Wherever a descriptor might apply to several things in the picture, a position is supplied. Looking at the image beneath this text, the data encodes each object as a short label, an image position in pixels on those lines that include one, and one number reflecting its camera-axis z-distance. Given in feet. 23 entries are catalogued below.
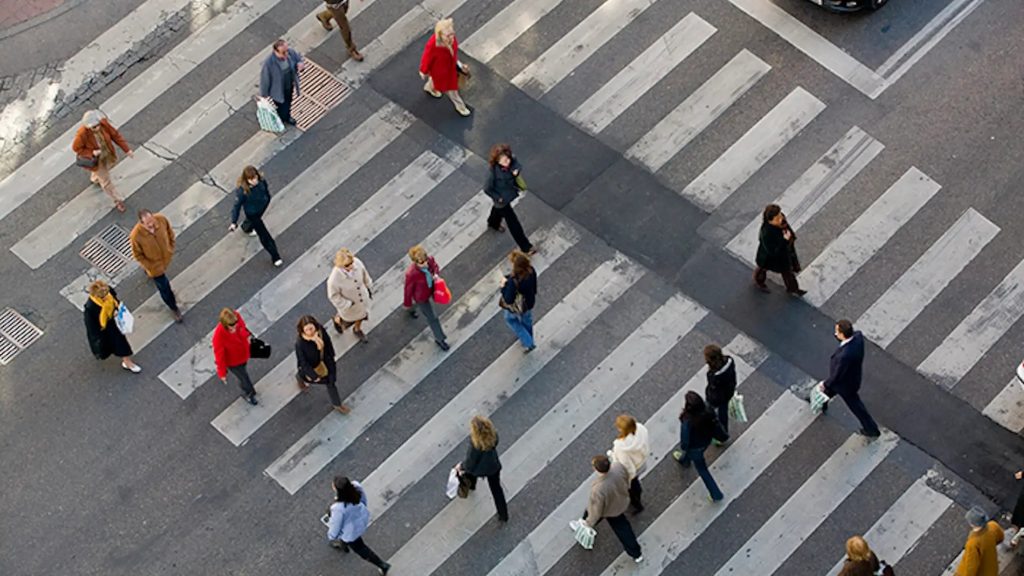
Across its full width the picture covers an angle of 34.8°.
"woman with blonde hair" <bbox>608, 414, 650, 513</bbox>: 54.49
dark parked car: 73.05
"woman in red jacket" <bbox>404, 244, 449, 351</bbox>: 60.08
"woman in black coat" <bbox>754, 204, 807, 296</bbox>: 61.31
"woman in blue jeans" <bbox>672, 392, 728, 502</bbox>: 55.72
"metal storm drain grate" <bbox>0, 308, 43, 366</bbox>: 64.95
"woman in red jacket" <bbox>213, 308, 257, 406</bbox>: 58.54
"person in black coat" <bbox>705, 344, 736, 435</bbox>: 56.39
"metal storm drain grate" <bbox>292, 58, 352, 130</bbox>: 71.36
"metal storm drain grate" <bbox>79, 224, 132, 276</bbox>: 67.10
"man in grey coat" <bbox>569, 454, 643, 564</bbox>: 53.72
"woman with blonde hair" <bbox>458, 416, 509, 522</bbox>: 54.29
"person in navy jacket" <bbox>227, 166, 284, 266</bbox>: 62.90
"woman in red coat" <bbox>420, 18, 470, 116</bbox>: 68.23
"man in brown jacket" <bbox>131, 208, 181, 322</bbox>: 62.18
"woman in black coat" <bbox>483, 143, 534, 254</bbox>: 63.21
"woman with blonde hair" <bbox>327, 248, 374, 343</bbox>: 60.29
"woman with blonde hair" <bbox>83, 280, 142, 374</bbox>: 60.59
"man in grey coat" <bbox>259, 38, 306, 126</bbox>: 68.49
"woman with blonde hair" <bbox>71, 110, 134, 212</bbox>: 65.82
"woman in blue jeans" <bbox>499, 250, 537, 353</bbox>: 59.67
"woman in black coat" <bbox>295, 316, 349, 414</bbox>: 58.08
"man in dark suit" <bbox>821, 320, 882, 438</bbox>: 57.57
